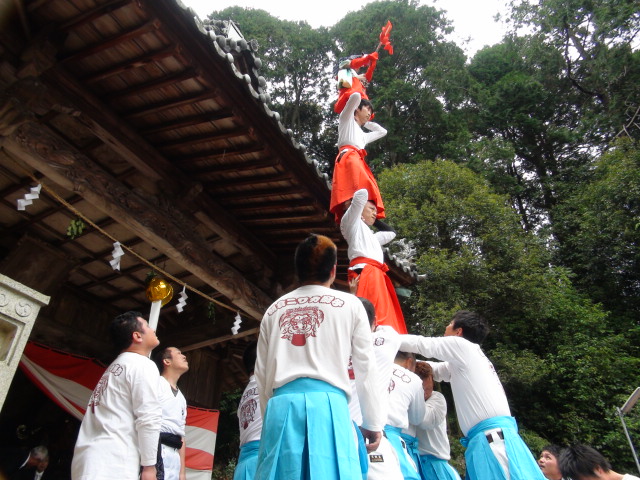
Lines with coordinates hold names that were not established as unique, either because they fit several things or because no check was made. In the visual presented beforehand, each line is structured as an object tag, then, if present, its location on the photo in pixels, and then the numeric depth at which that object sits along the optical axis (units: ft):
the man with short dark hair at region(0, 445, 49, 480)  16.75
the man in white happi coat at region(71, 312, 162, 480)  8.98
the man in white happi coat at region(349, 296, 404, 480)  9.00
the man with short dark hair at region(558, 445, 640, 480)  11.93
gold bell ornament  17.92
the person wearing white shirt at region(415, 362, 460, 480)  12.83
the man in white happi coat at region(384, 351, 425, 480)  10.77
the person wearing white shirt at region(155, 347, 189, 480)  11.19
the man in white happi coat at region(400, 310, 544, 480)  10.21
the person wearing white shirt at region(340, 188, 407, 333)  12.90
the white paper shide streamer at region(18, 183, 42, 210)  13.03
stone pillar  9.00
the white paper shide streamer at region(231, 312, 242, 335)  19.72
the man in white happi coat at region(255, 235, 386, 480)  7.06
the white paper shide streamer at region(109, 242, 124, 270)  15.44
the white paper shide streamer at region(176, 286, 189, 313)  18.01
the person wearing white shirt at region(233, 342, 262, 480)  11.85
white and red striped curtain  18.80
